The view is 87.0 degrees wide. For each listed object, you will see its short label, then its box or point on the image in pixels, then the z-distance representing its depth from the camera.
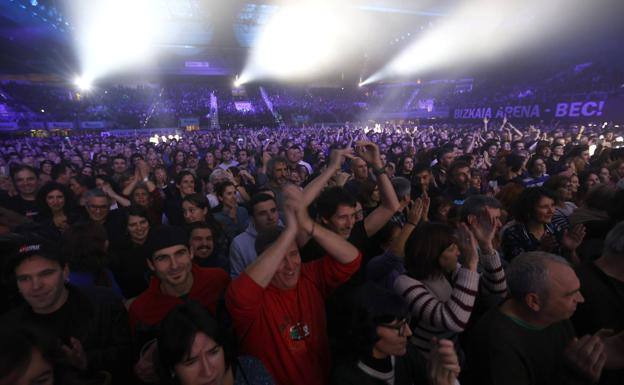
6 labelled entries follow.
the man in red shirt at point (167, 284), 2.19
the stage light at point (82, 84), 32.69
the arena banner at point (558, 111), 15.69
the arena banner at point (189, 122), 29.78
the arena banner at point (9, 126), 22.62
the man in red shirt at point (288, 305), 1.76
